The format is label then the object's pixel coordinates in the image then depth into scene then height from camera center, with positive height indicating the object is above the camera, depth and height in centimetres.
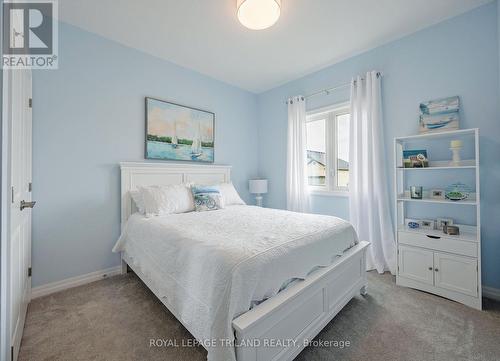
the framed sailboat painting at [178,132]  287 +74
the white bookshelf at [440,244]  190 -59
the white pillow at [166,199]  241 -19
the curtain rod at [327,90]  302 +135
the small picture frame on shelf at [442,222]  219 -42
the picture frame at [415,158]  226 +25
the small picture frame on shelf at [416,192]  228 -11
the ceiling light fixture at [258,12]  179 +145
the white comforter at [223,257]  111 -49
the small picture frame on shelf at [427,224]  228 -45
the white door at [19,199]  119 -10
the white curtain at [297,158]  345 +39
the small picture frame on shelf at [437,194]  225 -13
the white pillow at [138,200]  245 -19
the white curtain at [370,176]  263 +7
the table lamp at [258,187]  379 -7
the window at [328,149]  319 +52
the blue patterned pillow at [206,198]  267 -20
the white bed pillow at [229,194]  313 -17
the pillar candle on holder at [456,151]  205 +30
